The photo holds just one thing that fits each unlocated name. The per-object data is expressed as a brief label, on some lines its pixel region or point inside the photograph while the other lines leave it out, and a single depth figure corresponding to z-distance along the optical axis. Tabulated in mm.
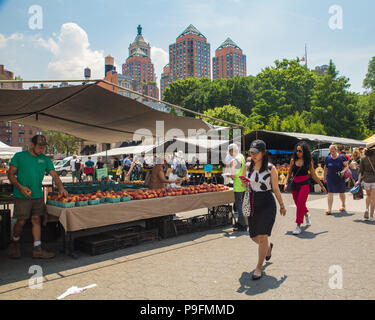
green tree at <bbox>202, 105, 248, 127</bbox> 45188
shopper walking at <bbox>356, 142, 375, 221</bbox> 8156
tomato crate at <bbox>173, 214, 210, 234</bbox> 7176
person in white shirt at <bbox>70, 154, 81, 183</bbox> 21750
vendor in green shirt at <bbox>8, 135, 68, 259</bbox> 5273
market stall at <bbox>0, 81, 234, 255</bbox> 5508
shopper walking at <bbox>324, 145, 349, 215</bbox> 9023
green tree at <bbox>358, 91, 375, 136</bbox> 51122
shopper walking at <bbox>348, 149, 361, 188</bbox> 10553
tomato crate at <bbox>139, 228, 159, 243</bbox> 6422
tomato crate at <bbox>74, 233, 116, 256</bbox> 5596
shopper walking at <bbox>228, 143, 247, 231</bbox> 7039
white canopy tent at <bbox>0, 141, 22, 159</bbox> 17153
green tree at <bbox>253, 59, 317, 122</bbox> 49219
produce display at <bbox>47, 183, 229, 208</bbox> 5535
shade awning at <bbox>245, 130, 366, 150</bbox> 18844
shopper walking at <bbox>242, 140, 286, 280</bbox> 4324
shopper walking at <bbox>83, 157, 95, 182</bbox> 18516
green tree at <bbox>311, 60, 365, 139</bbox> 42312
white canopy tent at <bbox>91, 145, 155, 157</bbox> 21894
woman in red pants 7035
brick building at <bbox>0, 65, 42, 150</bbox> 95750
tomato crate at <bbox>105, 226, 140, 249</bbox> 5956
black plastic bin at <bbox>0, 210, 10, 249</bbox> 5850
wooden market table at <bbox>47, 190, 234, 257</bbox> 5289
